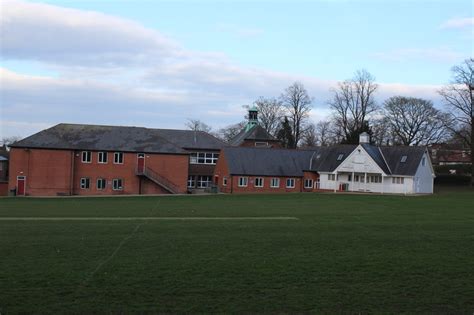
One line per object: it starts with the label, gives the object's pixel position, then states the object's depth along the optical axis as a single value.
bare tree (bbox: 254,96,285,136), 104.62
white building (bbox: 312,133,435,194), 62.22
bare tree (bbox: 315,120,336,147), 106.11
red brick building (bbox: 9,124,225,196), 59.38
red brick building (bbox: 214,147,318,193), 63.84
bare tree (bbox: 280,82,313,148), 100.69
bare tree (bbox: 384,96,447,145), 85.31
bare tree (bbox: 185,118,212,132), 123.89
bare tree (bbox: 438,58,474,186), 71.24
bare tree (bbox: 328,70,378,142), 90.75
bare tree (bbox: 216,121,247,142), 120.09
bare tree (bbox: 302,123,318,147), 108.06
